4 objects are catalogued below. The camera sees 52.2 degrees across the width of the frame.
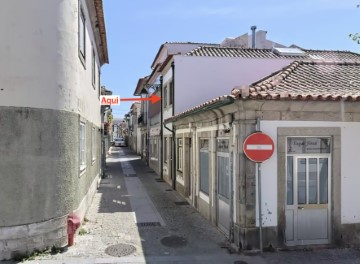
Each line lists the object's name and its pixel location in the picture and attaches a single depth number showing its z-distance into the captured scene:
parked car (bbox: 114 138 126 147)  68.94
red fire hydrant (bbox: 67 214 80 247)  7.59
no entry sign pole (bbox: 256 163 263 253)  7.23
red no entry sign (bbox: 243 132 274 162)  7.16
